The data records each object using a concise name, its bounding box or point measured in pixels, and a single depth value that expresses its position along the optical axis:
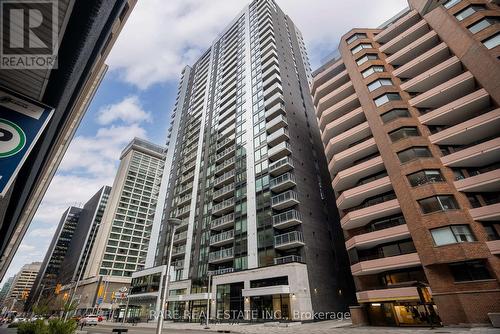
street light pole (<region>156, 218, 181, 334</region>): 10.14
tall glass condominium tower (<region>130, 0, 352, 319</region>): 33.44
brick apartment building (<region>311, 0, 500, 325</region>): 20.98
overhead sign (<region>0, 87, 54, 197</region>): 3.65
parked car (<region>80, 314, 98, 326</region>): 41.58
